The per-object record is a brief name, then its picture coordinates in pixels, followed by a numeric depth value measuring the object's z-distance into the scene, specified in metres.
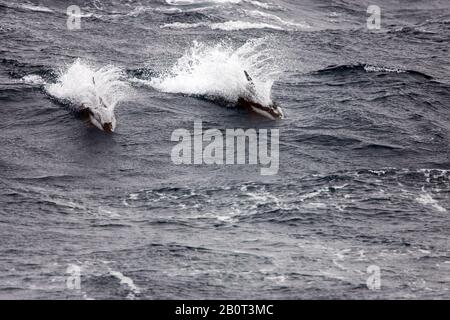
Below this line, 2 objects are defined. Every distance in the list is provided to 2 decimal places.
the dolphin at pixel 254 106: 42.03
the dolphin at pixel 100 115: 39.92
